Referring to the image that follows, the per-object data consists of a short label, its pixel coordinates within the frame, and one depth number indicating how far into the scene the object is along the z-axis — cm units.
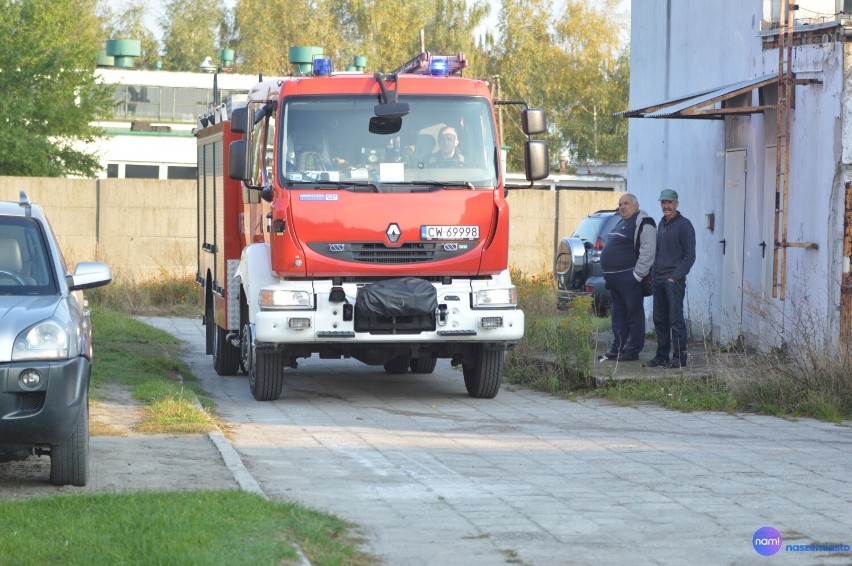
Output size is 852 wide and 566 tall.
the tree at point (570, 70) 5969
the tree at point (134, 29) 7206
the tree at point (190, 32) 7519
